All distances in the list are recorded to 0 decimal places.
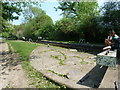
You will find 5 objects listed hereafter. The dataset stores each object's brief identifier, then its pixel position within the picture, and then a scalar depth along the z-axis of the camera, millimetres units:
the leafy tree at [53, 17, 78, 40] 12609
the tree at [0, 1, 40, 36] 5418
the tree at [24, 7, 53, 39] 18688
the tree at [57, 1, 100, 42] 8883
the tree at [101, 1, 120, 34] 7035
